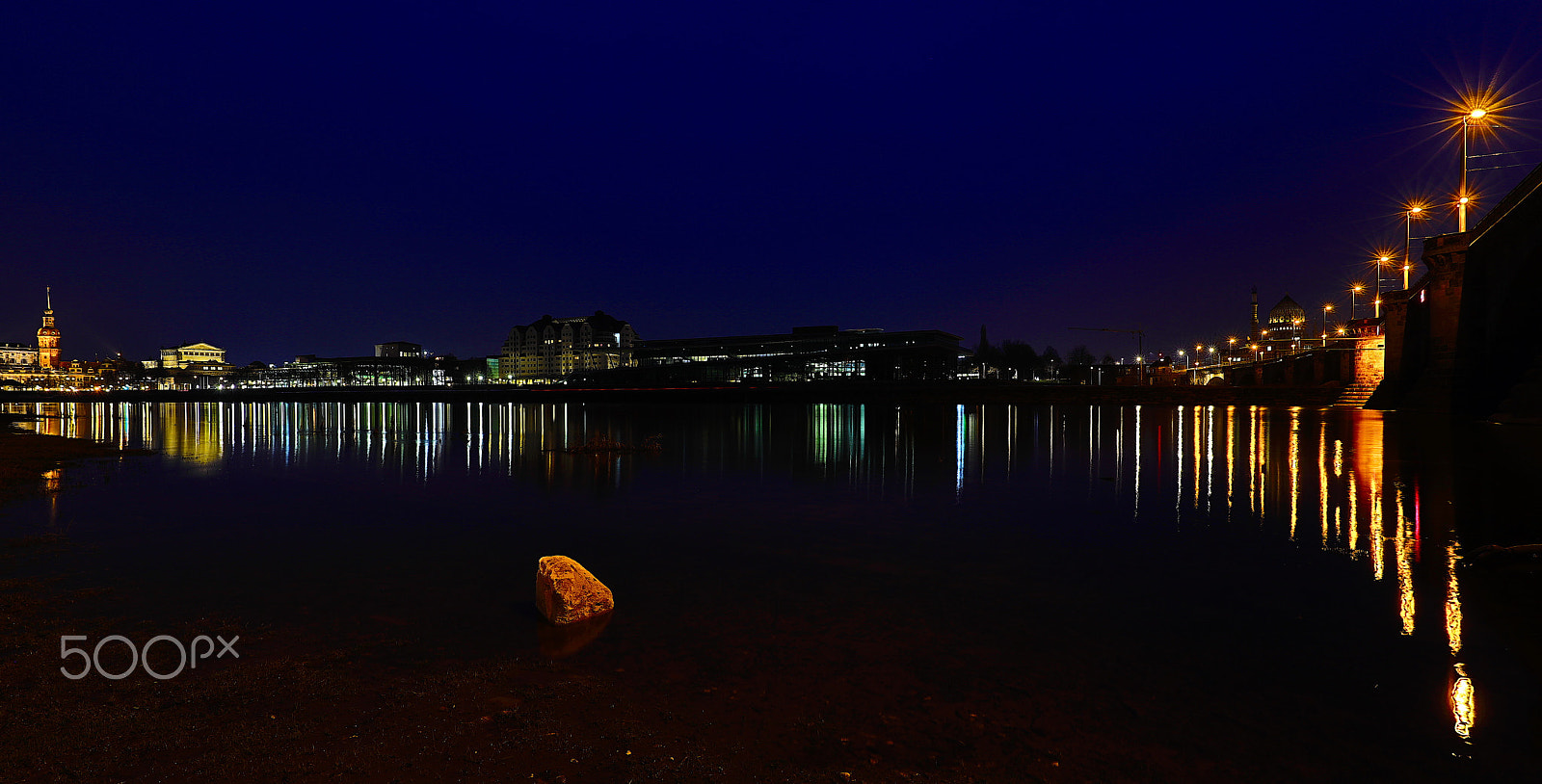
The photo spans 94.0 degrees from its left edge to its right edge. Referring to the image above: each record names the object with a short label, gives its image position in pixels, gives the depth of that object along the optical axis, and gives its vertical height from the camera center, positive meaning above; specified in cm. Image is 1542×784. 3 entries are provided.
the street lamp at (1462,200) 2880 +741
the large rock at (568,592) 601 -178
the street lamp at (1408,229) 3737 +838
